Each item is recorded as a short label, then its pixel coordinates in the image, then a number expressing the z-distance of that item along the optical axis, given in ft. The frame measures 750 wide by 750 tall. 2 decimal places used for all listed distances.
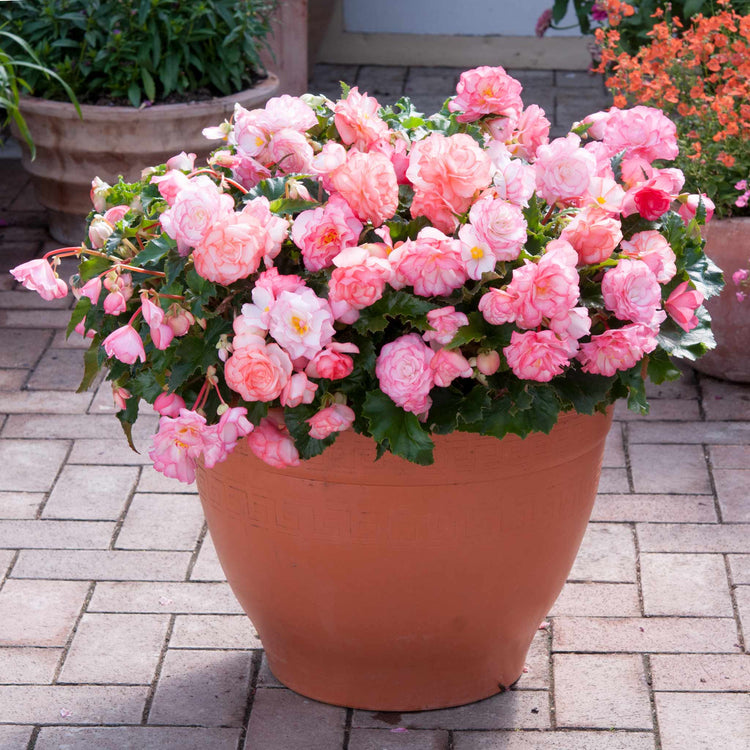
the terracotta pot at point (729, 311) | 17.67
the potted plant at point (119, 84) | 23.24
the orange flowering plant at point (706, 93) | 17.83
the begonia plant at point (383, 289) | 9.34
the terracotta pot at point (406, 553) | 10.61
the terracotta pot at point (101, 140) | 23.06
